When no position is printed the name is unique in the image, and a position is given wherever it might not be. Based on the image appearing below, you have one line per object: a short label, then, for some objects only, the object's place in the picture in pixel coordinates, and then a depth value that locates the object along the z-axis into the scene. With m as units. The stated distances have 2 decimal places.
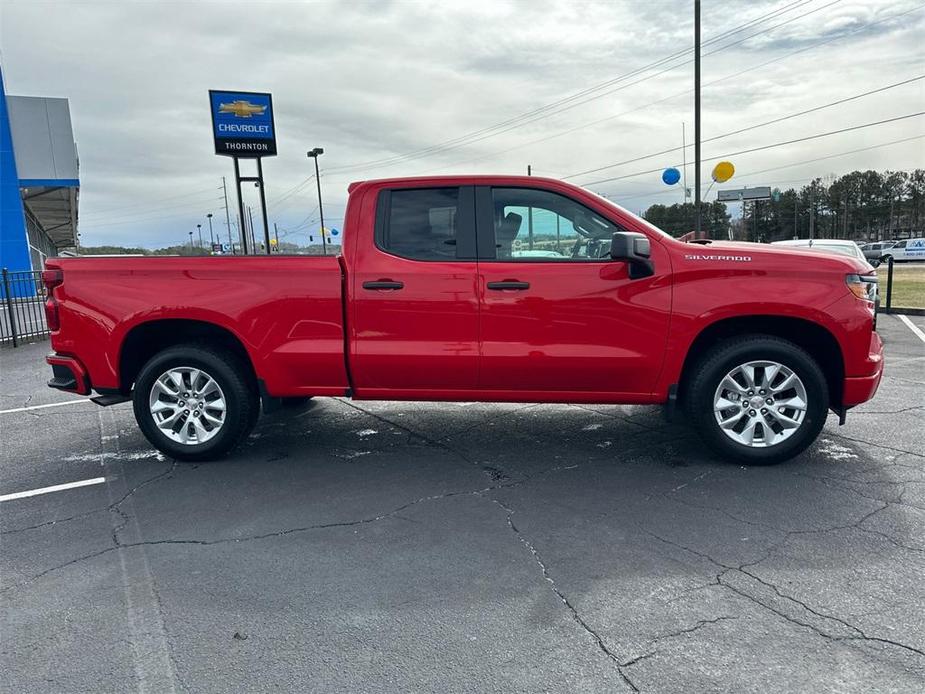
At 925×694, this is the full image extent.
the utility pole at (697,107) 18.16
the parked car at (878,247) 51.17
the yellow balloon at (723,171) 17.00
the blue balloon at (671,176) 18.41
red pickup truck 4.33
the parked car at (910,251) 44.19
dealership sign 16.69
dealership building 25.58
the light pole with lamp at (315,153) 42.34
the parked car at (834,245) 11.41
